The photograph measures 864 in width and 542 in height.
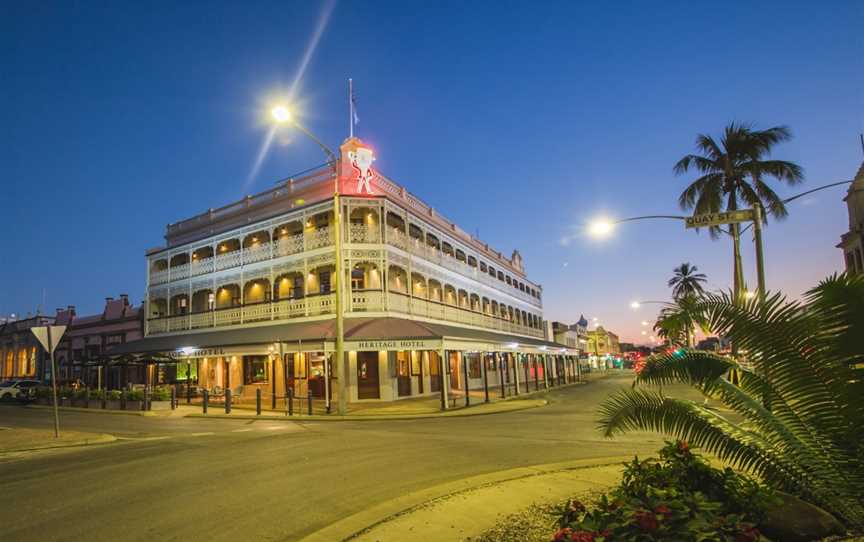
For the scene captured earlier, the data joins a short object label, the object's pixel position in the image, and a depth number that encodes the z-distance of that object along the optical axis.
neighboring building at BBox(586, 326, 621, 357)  119.19
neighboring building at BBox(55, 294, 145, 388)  35.62
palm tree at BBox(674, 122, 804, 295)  24.05
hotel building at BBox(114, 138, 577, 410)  24.55
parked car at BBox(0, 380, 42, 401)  31.70
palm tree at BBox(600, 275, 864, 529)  4.48
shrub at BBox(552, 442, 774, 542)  3.51
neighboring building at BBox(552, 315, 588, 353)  69.31
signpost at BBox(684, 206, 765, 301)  9.16
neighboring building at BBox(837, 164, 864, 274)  37.03
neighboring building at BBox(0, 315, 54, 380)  44.75
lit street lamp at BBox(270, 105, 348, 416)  18.58
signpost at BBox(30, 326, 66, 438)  13.29
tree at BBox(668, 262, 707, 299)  69.11
